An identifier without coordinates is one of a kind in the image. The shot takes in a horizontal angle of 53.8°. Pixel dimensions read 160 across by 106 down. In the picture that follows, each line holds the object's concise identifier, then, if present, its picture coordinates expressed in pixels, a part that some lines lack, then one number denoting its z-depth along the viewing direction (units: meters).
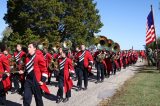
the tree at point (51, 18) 17.55
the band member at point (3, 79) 4.38
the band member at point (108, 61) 8.84
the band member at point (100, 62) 7.49
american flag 9.79
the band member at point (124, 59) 13.18
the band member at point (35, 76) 3.73
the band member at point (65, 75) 4.95
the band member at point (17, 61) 5.50
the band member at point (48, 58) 6.59
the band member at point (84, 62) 6.23
